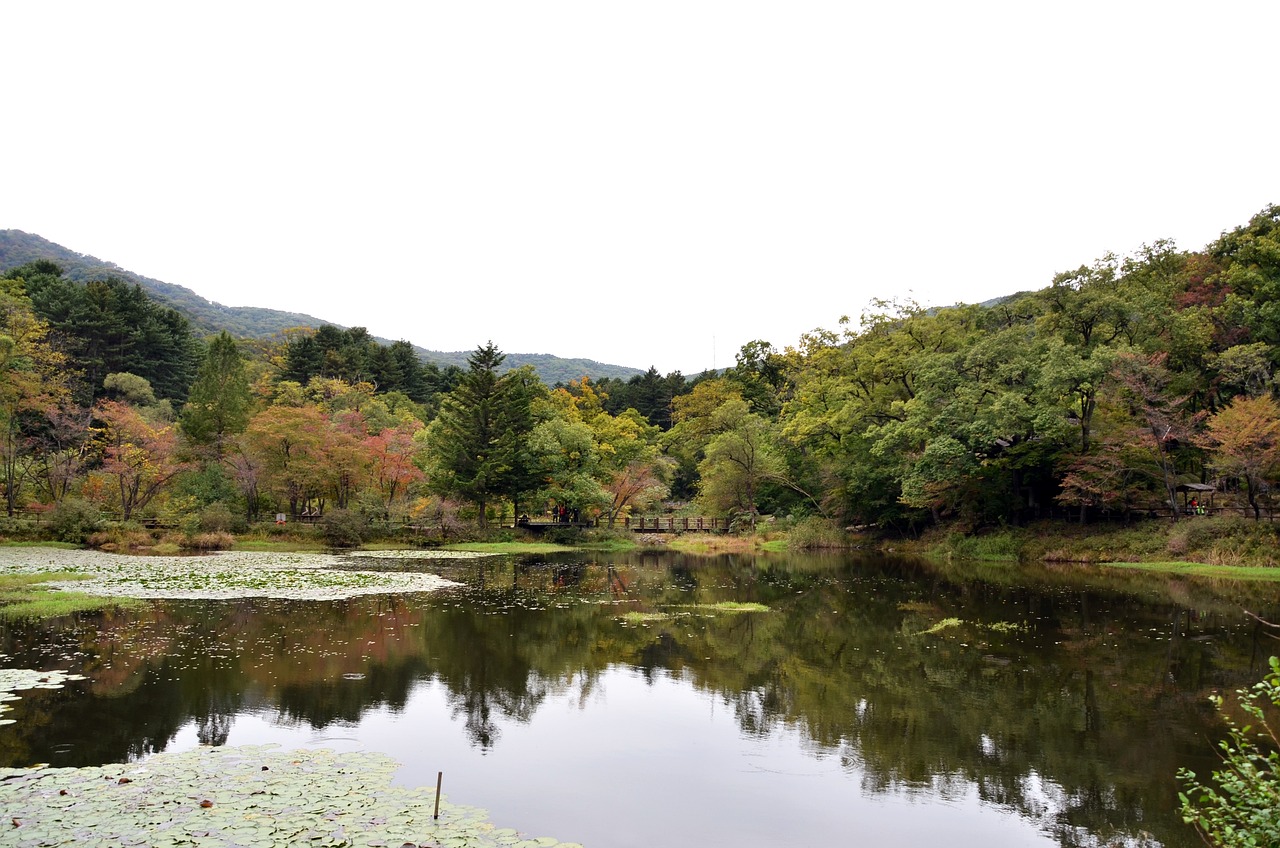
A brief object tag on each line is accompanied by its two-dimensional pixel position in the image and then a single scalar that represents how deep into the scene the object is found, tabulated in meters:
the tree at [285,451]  36.25
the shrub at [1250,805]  4.16
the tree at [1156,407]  28.47
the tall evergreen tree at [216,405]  39.00
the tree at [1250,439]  25.50
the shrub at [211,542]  31.64
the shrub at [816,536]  41.03
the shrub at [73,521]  29.17
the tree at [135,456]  33.72
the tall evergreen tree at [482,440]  41.09
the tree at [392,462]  40.66
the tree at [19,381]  31.23
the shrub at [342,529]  35.72
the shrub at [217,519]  32.81
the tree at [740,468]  45.75
